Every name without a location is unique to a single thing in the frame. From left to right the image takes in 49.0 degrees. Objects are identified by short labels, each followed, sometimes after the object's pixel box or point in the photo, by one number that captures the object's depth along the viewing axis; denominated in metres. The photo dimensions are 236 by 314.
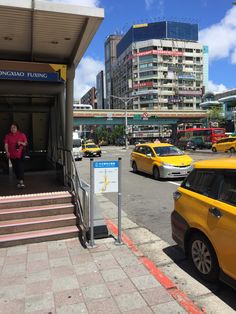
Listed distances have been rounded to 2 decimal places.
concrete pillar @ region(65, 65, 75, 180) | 6.71
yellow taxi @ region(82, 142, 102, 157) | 27.81
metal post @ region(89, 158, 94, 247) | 4.41
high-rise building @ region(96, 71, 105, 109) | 139.86
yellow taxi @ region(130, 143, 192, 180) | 10.76
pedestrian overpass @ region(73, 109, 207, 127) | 56.19
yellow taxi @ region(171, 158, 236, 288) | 3.03
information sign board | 4.43
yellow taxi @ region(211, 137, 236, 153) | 24.60
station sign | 6.25
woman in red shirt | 6.10
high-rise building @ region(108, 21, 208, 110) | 95.14
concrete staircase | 4.70
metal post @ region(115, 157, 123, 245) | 4.46
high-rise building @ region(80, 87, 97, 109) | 144.29
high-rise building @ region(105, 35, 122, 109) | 129.54
